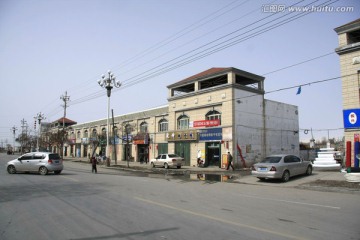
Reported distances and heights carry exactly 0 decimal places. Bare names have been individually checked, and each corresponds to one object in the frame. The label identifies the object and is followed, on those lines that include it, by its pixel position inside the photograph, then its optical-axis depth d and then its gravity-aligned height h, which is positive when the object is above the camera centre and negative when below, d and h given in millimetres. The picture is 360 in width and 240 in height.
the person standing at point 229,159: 27064 -1630
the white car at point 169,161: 30531 -1967
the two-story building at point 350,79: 19781 +4441
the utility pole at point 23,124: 104712 +7049
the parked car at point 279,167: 16969 -1544
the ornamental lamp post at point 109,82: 34500 +7325
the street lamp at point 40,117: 69125 +6278
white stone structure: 22541 -1610
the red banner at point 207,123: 31312 +2168
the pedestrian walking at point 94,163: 24712 -1731
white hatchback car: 21219 -1538
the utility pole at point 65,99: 54188 +8307
